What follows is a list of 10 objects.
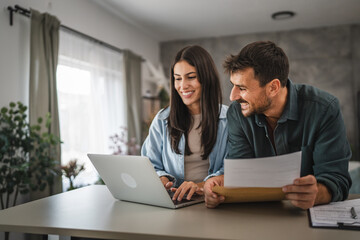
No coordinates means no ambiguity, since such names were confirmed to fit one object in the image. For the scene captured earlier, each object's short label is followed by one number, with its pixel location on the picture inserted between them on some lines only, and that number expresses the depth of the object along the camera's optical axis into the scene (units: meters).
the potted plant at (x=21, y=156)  2.47
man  1.25
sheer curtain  3.54
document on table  0.94
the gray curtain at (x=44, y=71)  3.00
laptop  1.16
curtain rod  2.88
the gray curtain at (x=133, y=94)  4.76
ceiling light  4.68
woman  1.67
